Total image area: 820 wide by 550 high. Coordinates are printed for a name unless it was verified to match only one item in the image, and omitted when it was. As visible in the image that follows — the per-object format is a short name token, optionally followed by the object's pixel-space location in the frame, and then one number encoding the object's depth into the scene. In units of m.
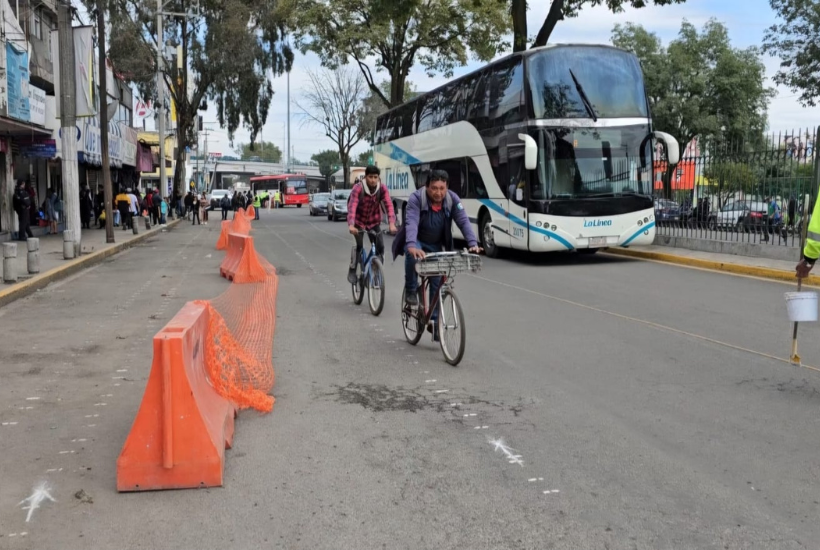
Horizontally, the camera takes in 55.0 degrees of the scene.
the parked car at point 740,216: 16.22
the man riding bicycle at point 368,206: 10.18
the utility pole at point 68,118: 18.41
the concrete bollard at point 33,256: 14.60
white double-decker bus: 16.12
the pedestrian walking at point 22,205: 22.66
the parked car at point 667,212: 19.09
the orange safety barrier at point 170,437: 4.30
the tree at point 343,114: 62.68
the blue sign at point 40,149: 23.91
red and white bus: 73.69
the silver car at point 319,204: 48.28
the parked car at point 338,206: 41.50
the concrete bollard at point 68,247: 18.16
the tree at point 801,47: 29.48
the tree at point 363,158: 109.95
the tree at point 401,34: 37.25
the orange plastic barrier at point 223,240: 22.94
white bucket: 5.77
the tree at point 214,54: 40.47
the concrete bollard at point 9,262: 13.20
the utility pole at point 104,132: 22.93
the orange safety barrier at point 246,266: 14.02
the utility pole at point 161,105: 38.94
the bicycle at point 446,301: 7.10
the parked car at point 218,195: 70.46
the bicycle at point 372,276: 9.98
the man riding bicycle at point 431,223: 7.54
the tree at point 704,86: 41.75
